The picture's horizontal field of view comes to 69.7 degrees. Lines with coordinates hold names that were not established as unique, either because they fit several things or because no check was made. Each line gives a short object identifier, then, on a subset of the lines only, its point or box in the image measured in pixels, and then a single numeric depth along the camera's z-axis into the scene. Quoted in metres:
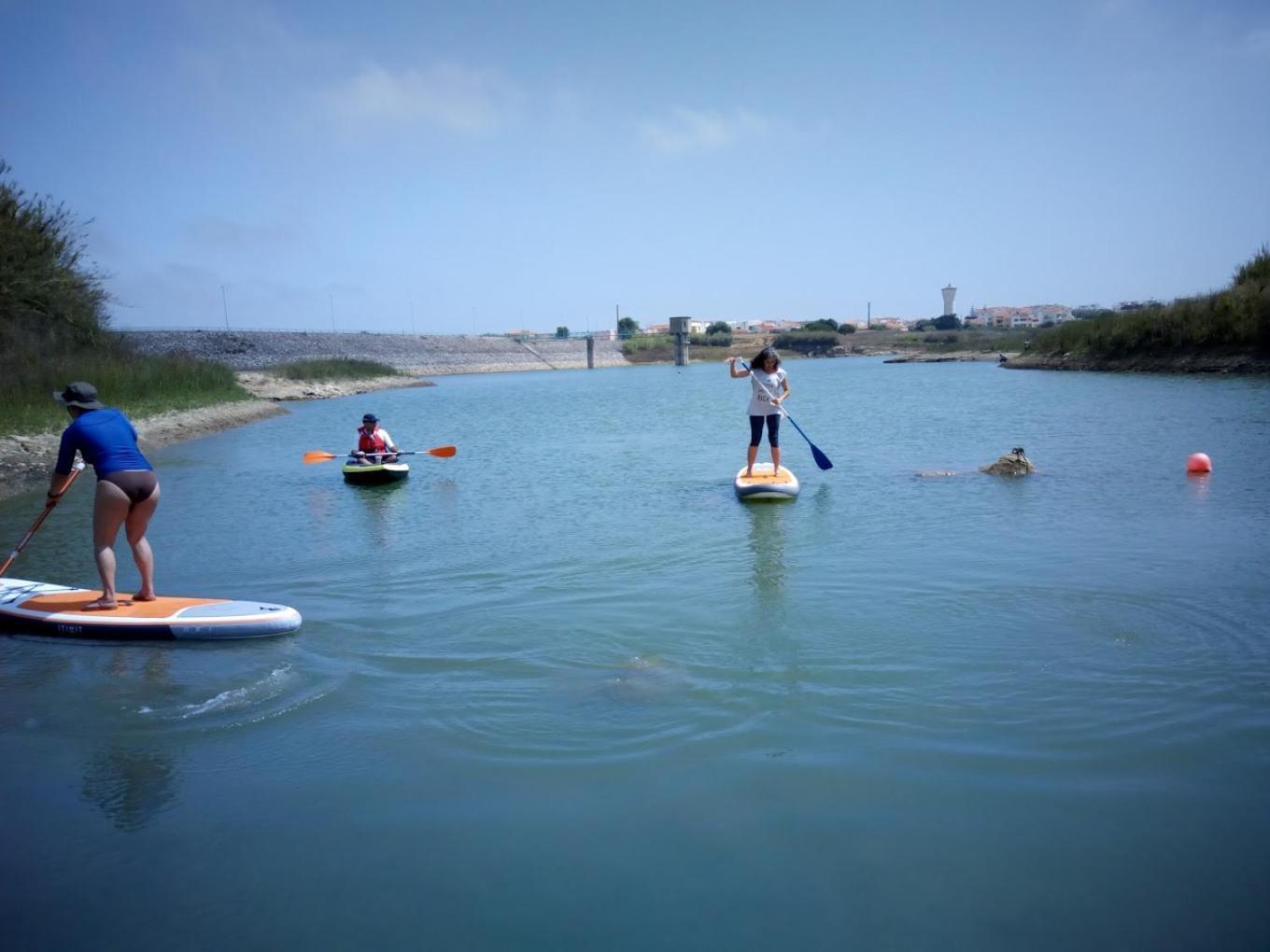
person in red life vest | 14.47
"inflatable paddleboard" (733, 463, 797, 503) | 11.33
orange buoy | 12.41
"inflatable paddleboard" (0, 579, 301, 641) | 6.43
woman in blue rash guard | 6.55
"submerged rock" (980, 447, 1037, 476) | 12.63
